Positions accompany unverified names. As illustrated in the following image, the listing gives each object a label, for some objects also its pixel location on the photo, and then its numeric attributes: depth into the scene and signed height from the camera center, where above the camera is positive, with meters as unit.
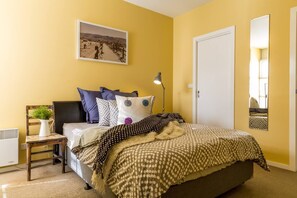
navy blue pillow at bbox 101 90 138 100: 2.93 +0.05
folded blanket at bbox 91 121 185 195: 1.48 -0.38
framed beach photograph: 3.12 +0.90
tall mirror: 2.90 +0.38
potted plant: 2.45 -0.25
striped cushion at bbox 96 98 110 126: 2.60 -0.19
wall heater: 2.41 -0.62
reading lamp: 3.49 +0.32
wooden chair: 2.23 -0.51
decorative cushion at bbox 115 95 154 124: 2.41 -0.14
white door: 3.36 +0.36
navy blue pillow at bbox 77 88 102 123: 2.80 -0.09
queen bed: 1.51 -0.68
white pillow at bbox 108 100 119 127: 2.55 -0.20
